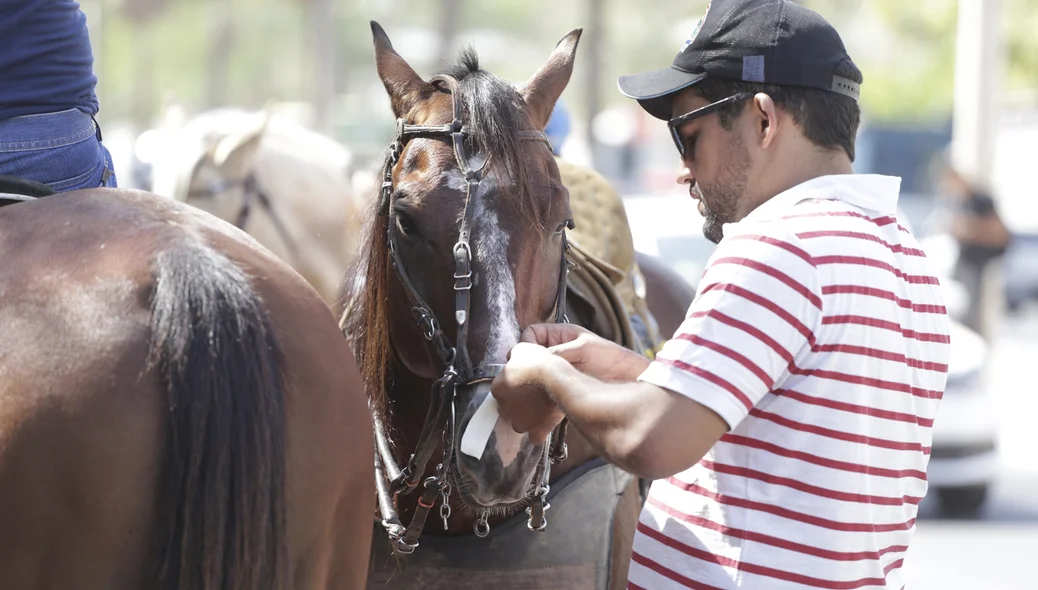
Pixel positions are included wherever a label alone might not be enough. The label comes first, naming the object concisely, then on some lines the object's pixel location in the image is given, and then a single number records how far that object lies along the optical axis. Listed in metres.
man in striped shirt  4.12
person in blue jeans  5.27
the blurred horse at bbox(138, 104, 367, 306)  15.21
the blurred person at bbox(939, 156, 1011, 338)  23.06
